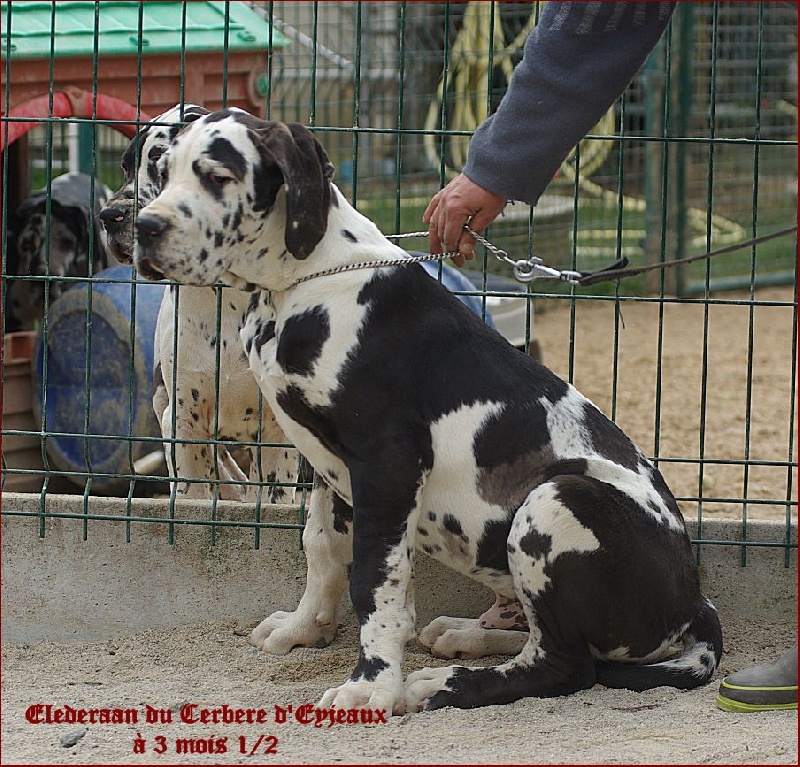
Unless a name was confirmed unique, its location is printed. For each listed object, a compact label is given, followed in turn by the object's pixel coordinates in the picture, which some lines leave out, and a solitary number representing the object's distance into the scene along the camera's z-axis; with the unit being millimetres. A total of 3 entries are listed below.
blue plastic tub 6523
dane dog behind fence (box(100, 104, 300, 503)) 4406
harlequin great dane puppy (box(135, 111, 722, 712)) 3412
